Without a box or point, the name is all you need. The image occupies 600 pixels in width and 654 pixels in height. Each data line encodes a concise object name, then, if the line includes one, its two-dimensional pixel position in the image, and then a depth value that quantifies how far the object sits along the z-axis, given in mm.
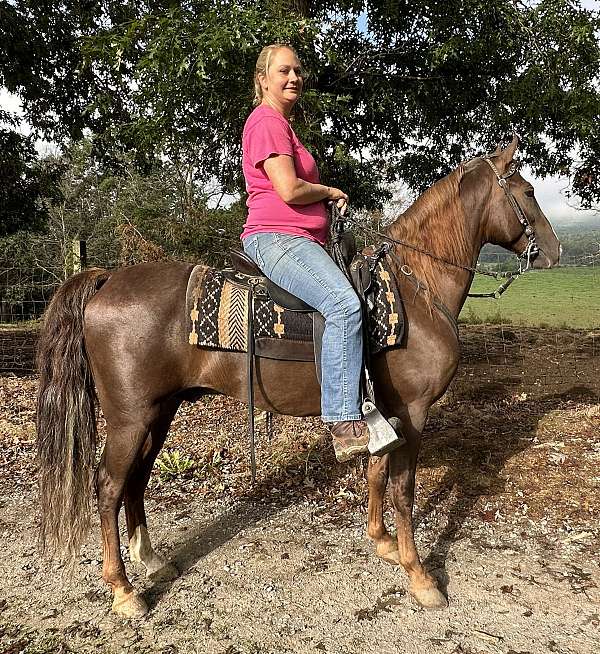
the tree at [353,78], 4852
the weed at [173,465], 4746
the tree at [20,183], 7996
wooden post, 6883
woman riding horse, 2607
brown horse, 2854
